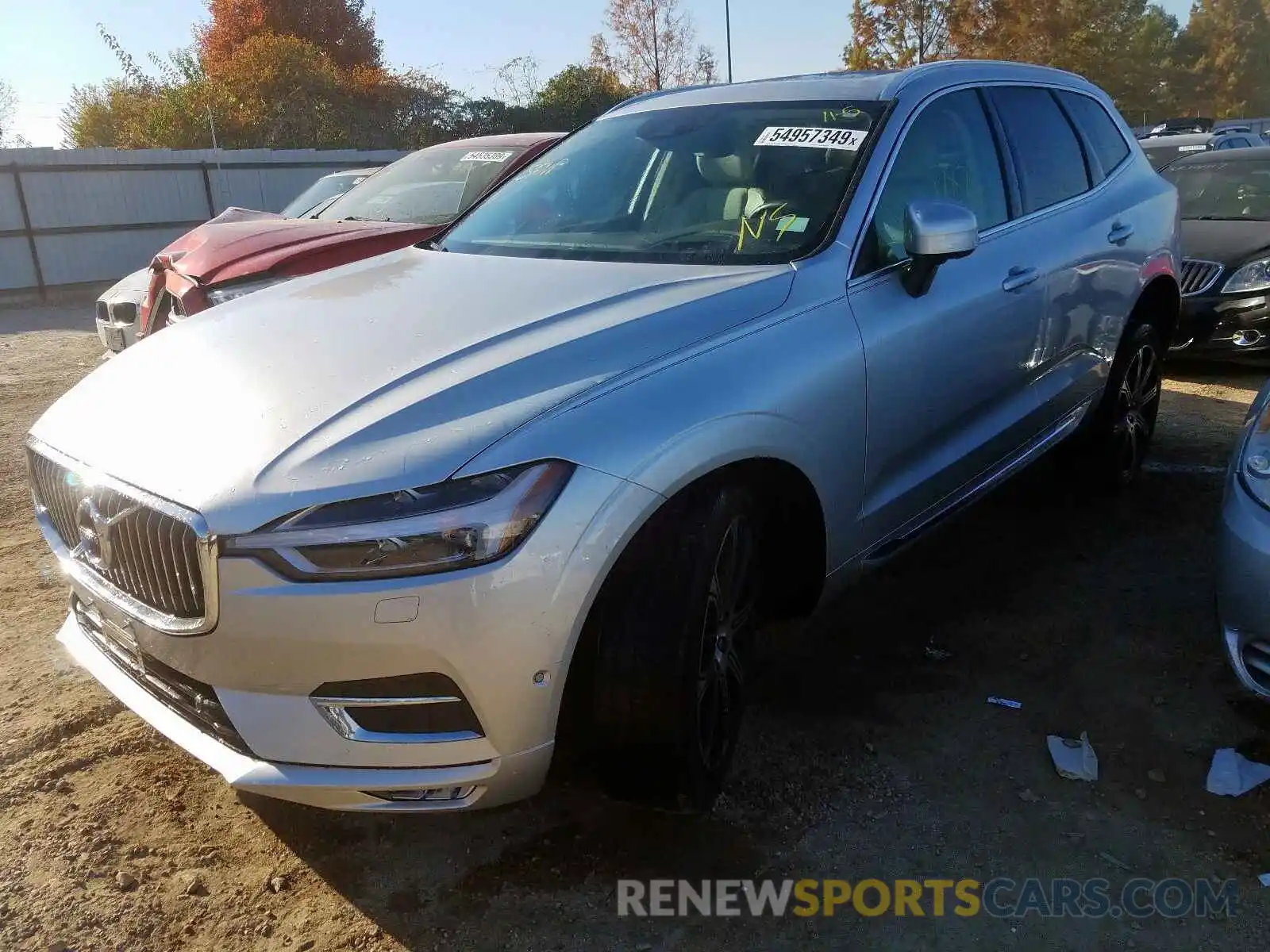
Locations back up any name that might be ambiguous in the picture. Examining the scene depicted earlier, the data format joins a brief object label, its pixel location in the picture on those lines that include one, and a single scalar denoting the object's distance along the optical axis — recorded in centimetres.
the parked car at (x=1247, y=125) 2754
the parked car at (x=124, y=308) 676
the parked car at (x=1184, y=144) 1518
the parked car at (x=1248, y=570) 262
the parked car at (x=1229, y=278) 662
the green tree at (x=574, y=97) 2591
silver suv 199
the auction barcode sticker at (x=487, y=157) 650
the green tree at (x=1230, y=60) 5572
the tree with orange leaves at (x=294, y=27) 2936
